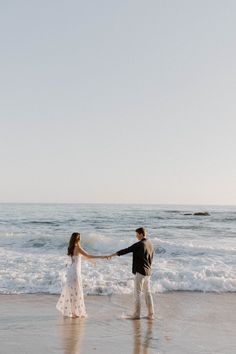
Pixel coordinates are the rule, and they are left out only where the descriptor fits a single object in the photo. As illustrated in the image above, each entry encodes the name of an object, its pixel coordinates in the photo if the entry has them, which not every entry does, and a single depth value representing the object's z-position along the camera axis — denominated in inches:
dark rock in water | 2620.6
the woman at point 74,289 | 334.6
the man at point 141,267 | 334.6
